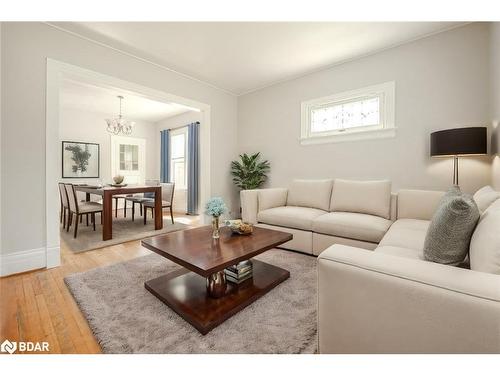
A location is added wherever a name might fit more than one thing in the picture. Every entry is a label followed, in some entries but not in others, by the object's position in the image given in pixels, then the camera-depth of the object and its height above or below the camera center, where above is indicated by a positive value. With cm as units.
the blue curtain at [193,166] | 523 +43
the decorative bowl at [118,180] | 367 +6
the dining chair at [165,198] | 414 -27
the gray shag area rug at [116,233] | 289 -77
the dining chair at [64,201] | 351 -28
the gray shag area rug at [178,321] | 117 -84
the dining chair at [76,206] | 321 -35
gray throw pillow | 91 -20
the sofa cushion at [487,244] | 77 -22
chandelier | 443 +118
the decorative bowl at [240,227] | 192 -38
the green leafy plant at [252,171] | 408 +25
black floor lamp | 203 +41
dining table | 309 -20
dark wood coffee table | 134 -77
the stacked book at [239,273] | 173 -70
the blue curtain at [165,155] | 607 +80
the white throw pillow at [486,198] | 135 -8
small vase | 183 -36
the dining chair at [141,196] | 439 -28
